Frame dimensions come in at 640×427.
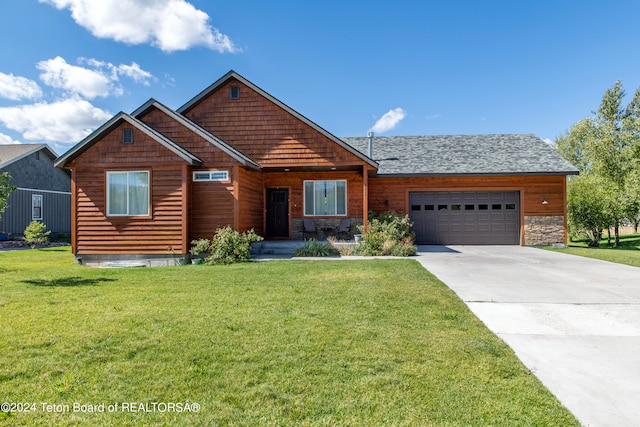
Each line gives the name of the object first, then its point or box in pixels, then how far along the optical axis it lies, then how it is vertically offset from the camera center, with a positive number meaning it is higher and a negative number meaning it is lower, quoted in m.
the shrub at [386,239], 11.62 -0.77
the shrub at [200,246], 10.73 -0.87
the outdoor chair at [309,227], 14.24 -0.41
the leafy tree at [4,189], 7.78 +0.63
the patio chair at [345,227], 14.05 -0.42
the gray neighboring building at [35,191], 19.39 +1.63
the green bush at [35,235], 16.92 -0.80
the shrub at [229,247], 10.48 -0.88
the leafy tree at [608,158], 16.14 +3.52
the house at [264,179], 10.91 +1.36
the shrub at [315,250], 11.74 -1.09
